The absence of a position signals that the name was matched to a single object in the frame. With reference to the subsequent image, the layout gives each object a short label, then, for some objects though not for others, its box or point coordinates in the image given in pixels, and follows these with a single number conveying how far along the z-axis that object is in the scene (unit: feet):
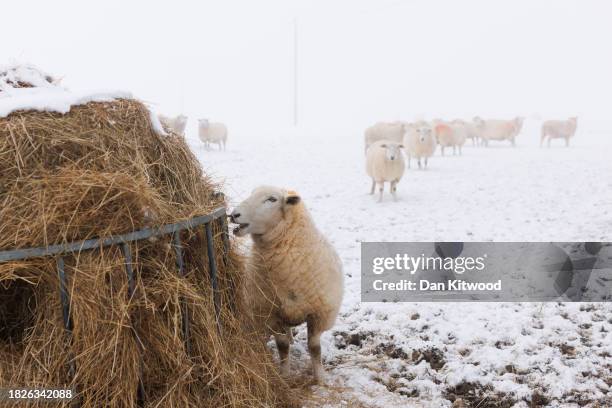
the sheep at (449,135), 76.02
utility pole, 142.82
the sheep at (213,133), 76.23
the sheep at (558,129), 83.92
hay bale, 9.35
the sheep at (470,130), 89.92
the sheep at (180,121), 77.39
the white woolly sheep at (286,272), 14.05
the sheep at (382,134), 74.64
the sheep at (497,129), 90.43
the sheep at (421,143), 59.67
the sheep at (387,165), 40.45
